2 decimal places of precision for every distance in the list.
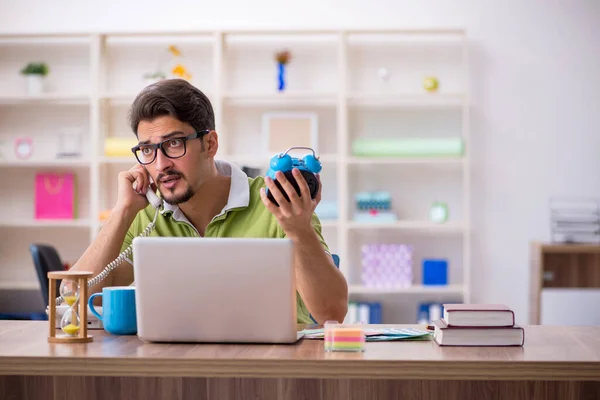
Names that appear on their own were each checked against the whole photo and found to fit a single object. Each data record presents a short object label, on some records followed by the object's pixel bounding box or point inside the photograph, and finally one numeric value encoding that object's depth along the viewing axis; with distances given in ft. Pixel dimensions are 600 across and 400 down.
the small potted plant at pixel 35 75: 26.57
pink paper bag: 26.61
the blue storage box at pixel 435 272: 25.73
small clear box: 10.62
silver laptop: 10.70
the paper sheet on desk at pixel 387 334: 11.24
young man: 13.25
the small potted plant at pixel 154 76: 26.05
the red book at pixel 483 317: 10.89
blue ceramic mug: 11.46
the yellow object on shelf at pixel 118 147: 25.65
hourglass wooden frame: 11.04
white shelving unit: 26.27
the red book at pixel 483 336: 10.84
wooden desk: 10.15
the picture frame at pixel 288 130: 26.31
